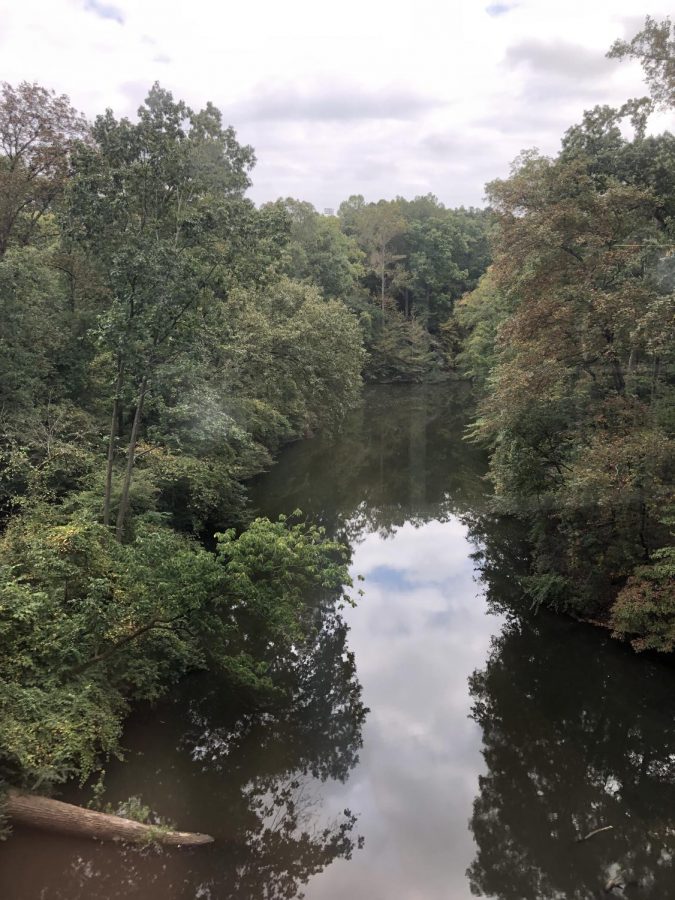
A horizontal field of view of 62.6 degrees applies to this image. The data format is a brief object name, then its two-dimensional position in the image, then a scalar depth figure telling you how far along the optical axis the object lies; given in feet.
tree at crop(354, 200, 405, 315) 184.65
